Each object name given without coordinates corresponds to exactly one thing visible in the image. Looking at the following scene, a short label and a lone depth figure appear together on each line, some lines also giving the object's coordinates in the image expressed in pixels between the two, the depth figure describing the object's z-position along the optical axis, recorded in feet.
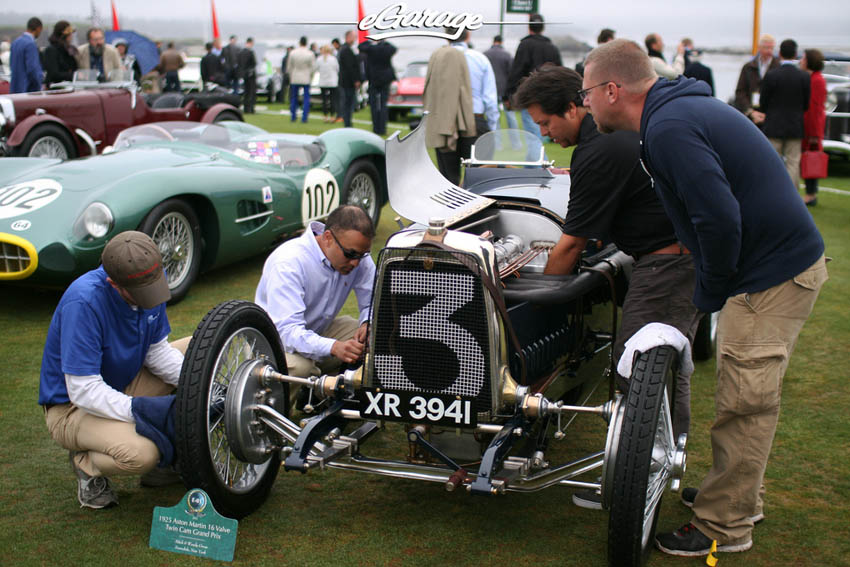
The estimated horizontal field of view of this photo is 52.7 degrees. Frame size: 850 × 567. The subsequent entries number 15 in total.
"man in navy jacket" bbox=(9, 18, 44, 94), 40.09
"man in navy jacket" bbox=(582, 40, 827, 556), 8.74
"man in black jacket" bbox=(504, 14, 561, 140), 36.19
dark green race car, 17.94
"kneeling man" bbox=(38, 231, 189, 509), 10.30
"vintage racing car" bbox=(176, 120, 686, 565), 9.29
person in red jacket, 30.94
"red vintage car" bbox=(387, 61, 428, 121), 62.69
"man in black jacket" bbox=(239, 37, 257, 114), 70.69
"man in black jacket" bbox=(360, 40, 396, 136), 52.39
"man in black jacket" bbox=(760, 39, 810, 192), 30.40
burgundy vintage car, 31.71
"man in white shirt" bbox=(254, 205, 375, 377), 12.22
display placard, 9.80
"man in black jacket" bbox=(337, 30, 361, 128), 55.52
